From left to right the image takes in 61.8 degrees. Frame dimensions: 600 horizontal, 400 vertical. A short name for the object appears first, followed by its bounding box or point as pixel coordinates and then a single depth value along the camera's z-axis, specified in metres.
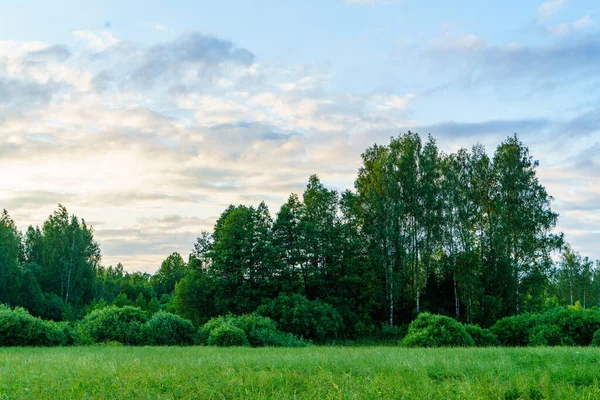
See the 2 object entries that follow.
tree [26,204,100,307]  65.88
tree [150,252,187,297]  106.03
